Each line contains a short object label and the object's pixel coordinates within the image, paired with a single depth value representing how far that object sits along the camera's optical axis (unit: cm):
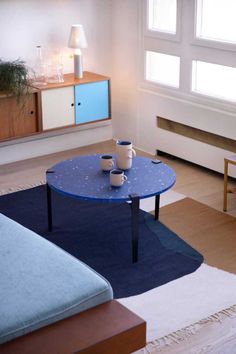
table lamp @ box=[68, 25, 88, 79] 512
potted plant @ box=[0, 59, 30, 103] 476
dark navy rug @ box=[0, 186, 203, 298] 355
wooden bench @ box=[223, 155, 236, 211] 428
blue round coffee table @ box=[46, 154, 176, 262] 355
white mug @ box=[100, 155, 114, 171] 387
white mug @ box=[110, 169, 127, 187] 364
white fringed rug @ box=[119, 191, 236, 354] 299
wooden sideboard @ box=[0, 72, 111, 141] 486
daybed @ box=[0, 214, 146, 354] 223
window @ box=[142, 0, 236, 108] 460
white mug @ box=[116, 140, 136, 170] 384
